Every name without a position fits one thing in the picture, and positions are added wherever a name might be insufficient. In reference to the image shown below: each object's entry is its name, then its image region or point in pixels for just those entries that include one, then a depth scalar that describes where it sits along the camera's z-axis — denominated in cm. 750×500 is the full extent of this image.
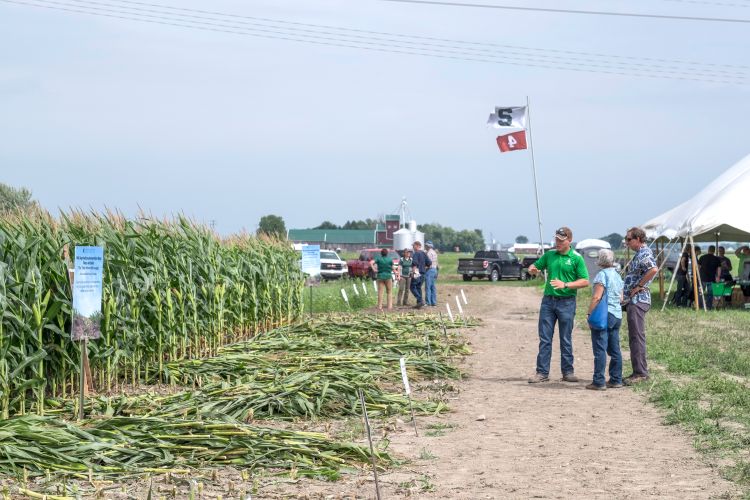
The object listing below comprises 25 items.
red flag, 3559
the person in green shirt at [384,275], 2569
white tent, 2562
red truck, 4716
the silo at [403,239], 5875
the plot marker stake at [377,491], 641
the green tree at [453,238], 16200
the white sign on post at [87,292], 969
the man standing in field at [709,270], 2733
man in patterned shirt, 1255
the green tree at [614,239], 7724
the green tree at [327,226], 14977
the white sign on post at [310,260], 2247
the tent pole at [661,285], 3050
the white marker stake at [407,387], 925
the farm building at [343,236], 11888
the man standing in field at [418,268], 2720
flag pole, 3634
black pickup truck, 4831
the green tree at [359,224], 15432
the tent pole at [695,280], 2525
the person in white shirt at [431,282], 2747
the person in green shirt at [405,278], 2734
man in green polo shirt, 1262
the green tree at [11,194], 3514
